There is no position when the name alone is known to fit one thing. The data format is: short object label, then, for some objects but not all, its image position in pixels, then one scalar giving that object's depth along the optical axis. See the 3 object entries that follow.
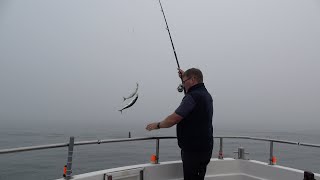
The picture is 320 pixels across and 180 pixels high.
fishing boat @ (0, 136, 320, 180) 2.64
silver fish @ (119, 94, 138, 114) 4.73
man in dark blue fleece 2.46
